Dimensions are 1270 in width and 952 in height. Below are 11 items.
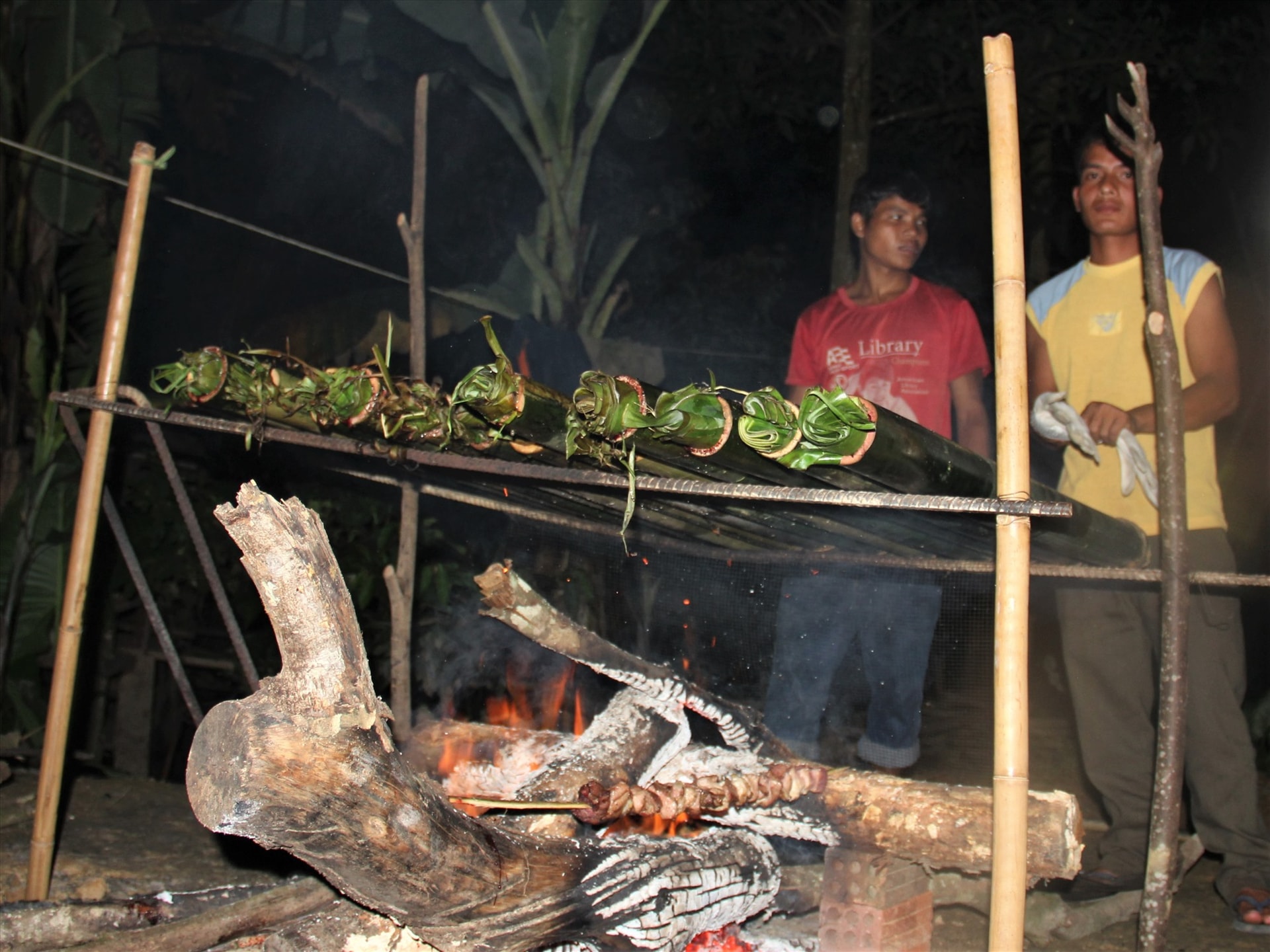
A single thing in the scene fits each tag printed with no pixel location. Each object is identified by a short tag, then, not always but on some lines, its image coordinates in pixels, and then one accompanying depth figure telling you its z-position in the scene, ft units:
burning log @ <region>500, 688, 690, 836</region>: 9.52
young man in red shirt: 12.01
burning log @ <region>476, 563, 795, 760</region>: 10.27
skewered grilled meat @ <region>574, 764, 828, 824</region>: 8.51
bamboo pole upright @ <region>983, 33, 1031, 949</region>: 7.12
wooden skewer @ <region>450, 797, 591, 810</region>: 7.77
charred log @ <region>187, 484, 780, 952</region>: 5.84
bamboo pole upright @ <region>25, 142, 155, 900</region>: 11.03
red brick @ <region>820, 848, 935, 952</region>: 9.37
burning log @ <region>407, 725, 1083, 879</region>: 8.96
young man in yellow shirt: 11.25
